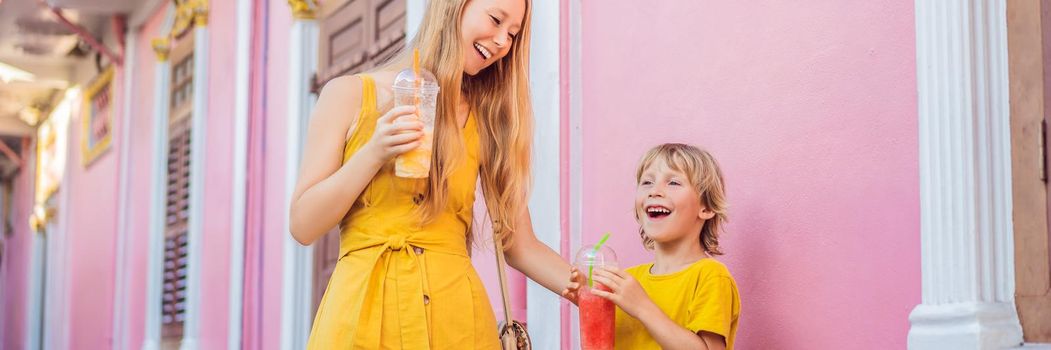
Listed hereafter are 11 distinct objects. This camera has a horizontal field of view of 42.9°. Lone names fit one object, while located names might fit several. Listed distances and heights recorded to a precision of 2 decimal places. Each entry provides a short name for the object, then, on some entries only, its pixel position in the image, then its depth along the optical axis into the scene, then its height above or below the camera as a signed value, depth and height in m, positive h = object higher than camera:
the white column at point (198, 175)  8.16 +0.36
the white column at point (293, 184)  6.34 +0.24
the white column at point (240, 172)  7.16 +0.33
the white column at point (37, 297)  14.95 -0.71
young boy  2.65 -0.03
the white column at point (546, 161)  3.83 +0.21
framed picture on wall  11.10 +1.02
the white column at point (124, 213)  10.02 +0.16
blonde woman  2.15 +0.06
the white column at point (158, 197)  9.11 +0.26
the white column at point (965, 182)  2.38 +0.09
